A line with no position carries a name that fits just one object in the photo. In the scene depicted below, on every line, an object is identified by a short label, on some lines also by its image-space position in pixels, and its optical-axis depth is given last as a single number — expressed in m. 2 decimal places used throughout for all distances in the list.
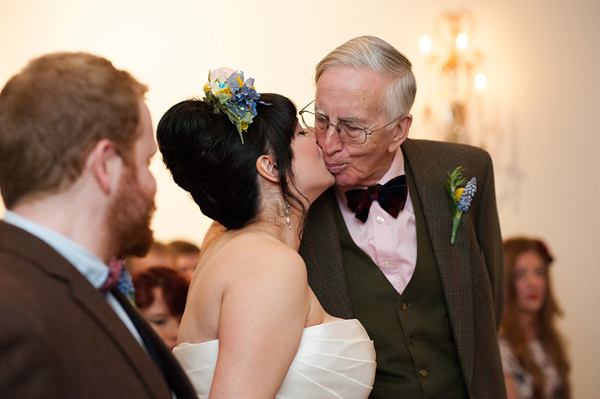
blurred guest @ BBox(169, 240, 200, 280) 4.32
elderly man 2.32
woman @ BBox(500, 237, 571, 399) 4.19
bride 1.67
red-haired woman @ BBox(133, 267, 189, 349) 3.75
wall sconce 5.36
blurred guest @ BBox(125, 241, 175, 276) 3.89
